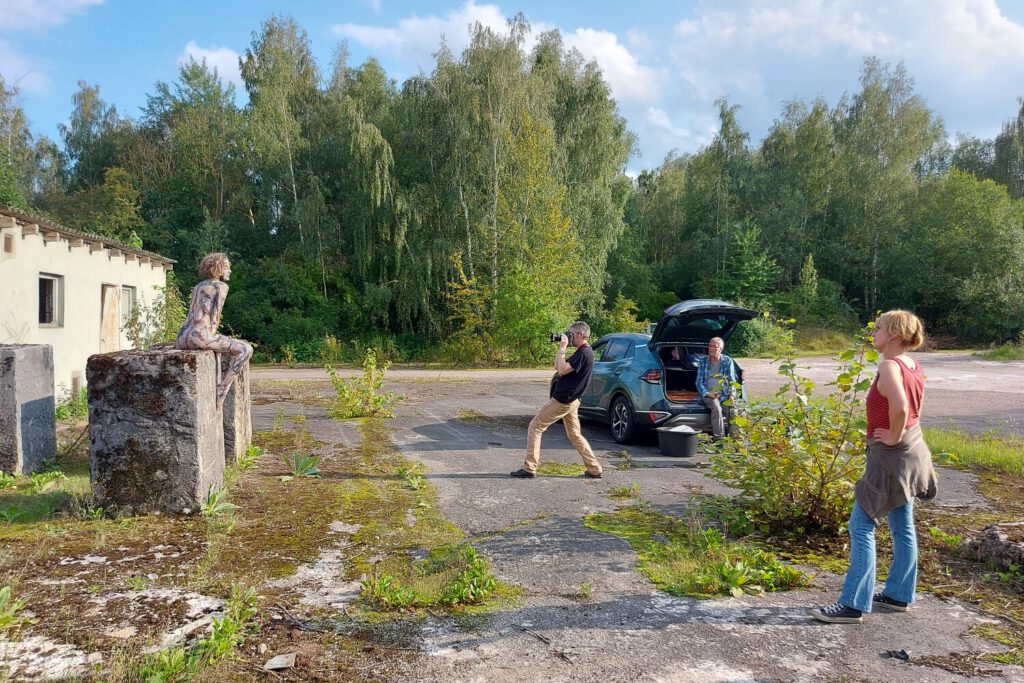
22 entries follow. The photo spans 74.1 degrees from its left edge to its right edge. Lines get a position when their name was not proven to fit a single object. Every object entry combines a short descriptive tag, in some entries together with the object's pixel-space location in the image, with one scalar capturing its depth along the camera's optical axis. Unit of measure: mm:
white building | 11141
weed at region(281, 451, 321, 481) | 7078
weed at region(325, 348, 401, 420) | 11672
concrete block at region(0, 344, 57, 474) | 6812
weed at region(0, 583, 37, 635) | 3512
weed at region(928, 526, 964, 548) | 5132
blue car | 9266
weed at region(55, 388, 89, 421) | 11164
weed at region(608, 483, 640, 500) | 6594
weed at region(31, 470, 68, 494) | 6239
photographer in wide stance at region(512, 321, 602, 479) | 7297
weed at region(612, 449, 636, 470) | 8074
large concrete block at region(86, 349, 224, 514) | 5250
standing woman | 3900
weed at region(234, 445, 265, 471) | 7296
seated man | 8961
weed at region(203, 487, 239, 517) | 5461
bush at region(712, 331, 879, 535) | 4992
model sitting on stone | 6020
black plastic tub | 8789
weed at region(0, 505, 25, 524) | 5309
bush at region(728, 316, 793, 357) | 31250
